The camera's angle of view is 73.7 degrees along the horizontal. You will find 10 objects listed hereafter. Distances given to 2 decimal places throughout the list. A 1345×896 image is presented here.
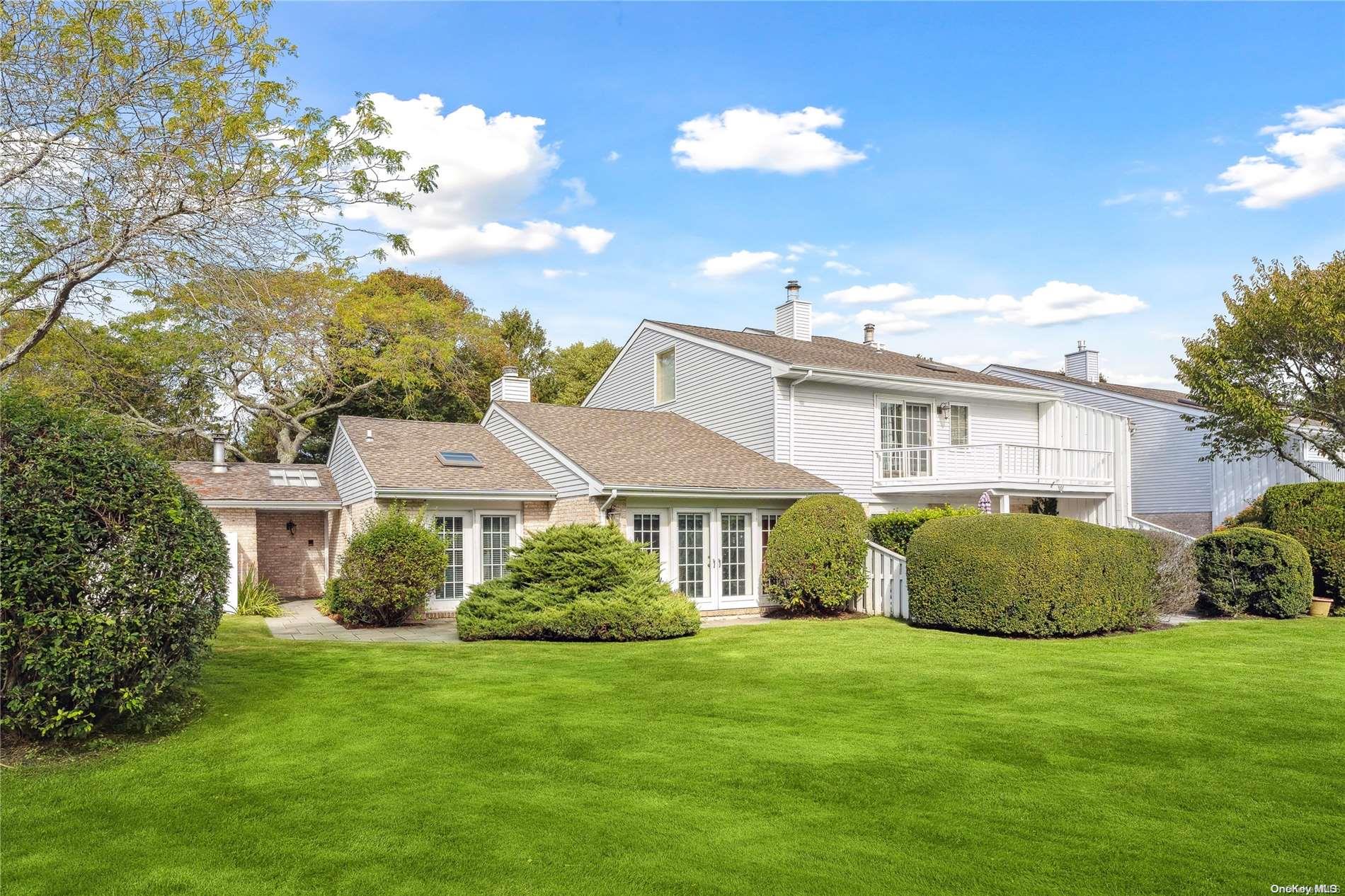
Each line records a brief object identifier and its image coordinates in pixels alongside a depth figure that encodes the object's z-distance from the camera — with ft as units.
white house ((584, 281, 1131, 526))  68.74
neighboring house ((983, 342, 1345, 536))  88.58
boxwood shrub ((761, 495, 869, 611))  55.06
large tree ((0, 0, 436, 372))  35.40
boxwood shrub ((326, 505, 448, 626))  51.85
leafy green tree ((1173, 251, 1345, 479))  70.28
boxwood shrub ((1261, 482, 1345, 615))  58.90
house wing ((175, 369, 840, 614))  58.23
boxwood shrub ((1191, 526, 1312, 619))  55.62
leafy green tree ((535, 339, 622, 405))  129.18
